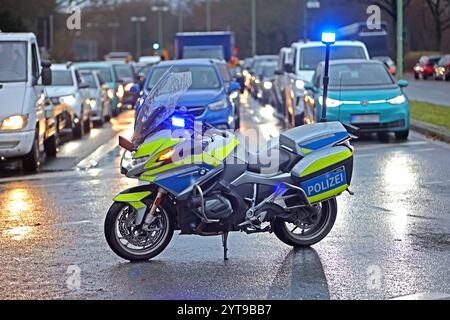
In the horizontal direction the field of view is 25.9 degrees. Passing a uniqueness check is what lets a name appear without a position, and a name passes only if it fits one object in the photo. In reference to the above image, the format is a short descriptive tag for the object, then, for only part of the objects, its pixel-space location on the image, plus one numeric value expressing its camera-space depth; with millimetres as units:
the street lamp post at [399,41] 29267
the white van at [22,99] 14867
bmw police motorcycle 7922
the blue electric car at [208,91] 17500
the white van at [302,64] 22922
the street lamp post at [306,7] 55019
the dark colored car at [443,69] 57444
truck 37281
